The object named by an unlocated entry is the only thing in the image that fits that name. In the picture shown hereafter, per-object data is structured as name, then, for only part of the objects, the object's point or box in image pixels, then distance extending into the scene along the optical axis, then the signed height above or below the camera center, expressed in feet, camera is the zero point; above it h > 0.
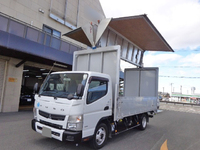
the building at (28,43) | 27.07 +8.68
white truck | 11.63 -1.48
